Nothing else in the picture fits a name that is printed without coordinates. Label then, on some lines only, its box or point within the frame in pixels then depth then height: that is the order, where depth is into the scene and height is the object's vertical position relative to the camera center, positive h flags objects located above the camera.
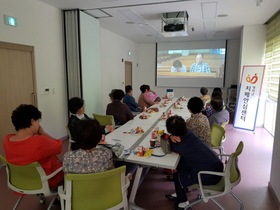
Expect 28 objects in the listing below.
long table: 1.79 -0.74
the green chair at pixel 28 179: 1.66 -0.88
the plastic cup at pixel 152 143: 2.14 -0.70
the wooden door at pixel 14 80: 3.14 -0.08
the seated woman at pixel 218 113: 3.28 -0.60
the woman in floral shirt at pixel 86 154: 1.51 -0.59
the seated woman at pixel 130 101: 4.62 -0.57
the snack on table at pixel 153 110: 4.00 -0.68
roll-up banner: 5.06 -0.51
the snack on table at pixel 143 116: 3.50 -0.69
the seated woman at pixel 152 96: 5.28 -0.53
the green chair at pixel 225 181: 1.72 -0.91
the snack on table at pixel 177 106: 4.48 -0.67
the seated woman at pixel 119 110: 3.42 -0.58
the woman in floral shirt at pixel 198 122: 2.34 -0.53
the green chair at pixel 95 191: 1.33 -0.80
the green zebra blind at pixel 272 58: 4.64 +0.47
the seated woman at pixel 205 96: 4.83 -0.47
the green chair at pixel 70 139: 2.50 -0.78
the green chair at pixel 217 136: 2.51 -0.76
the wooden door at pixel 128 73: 8.01 +0.12
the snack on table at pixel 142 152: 1.89 -0.71
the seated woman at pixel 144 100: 4.97 -0.59
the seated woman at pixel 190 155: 1.82 -0.71
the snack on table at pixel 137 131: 2.62 -0.71
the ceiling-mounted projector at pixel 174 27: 4.73 +1.15
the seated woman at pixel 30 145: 1.64 -0.57
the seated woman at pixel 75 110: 2.52 -0.45
